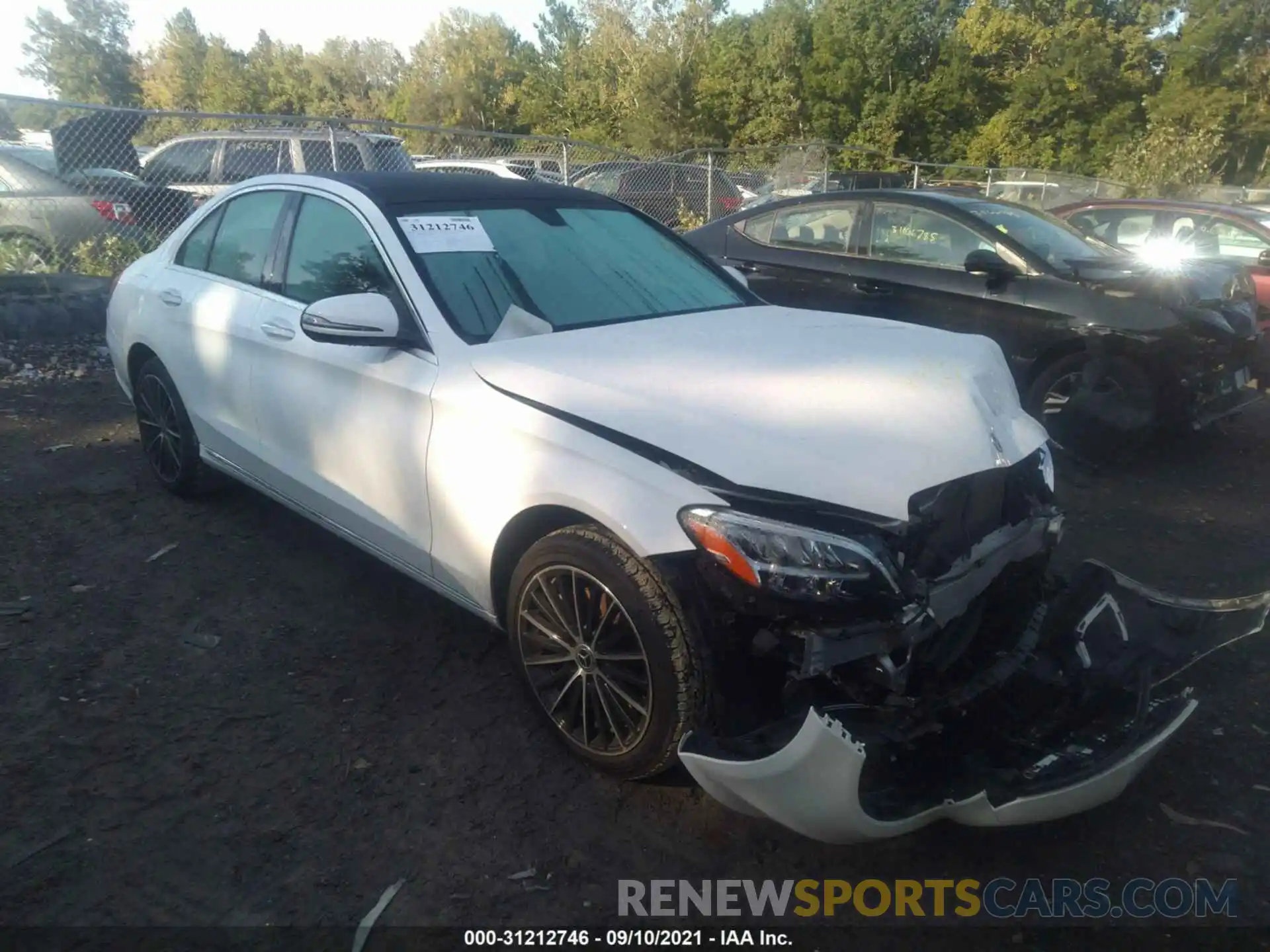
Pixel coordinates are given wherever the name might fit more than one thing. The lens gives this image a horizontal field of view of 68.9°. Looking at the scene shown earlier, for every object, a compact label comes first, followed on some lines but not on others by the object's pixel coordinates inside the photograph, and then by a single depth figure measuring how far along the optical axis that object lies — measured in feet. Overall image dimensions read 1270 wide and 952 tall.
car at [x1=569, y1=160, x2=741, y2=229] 48.16
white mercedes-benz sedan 7.28
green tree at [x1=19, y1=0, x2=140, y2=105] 222.48
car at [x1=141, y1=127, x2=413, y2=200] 35.19
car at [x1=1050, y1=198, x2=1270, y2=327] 27.55
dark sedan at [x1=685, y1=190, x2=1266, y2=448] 17.90
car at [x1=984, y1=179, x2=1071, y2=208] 66.23
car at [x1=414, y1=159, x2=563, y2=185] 50.08
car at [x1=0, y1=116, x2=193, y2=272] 29.12
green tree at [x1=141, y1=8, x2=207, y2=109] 199.52
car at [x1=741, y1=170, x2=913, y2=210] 58.03
